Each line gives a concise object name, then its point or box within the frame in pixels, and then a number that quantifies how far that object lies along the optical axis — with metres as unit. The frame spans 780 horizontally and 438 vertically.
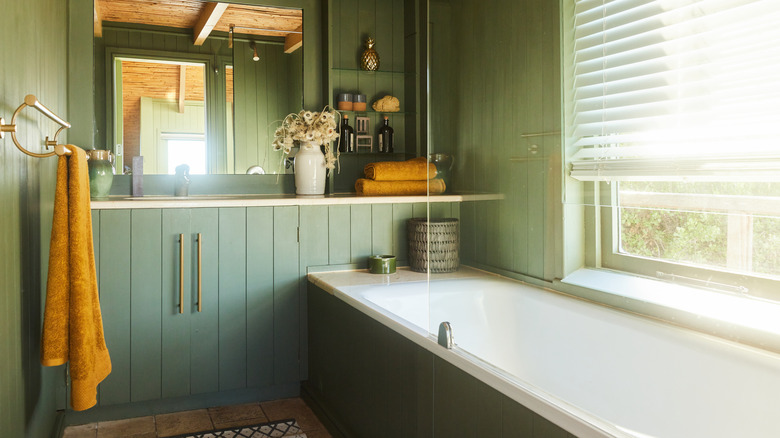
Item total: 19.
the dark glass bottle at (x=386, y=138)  3.52
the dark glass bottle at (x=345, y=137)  3.41
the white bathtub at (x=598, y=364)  1.29
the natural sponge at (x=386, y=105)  3.49
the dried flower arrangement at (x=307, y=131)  3.16
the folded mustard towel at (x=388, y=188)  3.15
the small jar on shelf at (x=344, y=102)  3.38
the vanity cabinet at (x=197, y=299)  2.61
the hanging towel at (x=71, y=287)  1.88
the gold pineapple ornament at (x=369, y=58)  3.46
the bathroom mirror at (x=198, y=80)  2.97
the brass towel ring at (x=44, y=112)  1.48
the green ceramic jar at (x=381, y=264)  2.89
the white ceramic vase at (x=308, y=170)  3.19
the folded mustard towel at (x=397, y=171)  3.16
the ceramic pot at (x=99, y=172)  2.76
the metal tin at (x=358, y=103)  3.43
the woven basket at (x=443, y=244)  1.76
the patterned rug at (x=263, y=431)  2.49
